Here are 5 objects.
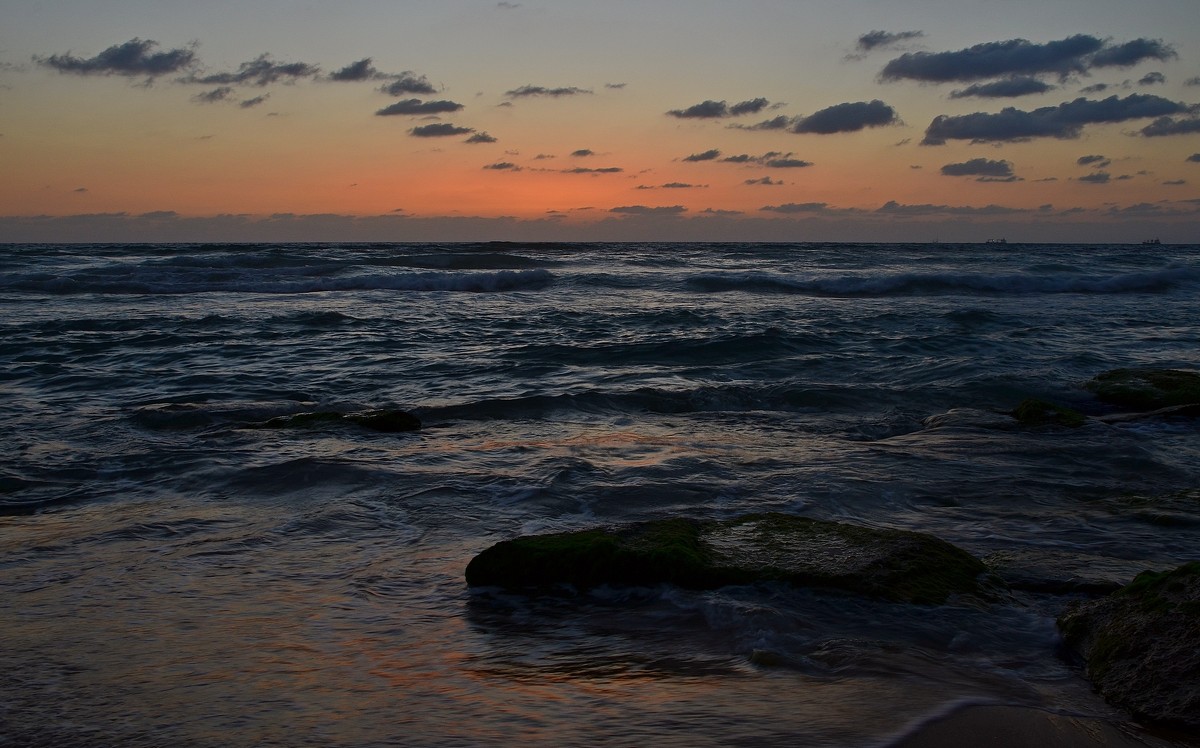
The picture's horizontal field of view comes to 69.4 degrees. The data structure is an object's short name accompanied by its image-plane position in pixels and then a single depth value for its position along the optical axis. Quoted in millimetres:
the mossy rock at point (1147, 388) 9054
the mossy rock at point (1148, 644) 2953
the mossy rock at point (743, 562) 4098
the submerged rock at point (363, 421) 7973
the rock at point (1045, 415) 8219
